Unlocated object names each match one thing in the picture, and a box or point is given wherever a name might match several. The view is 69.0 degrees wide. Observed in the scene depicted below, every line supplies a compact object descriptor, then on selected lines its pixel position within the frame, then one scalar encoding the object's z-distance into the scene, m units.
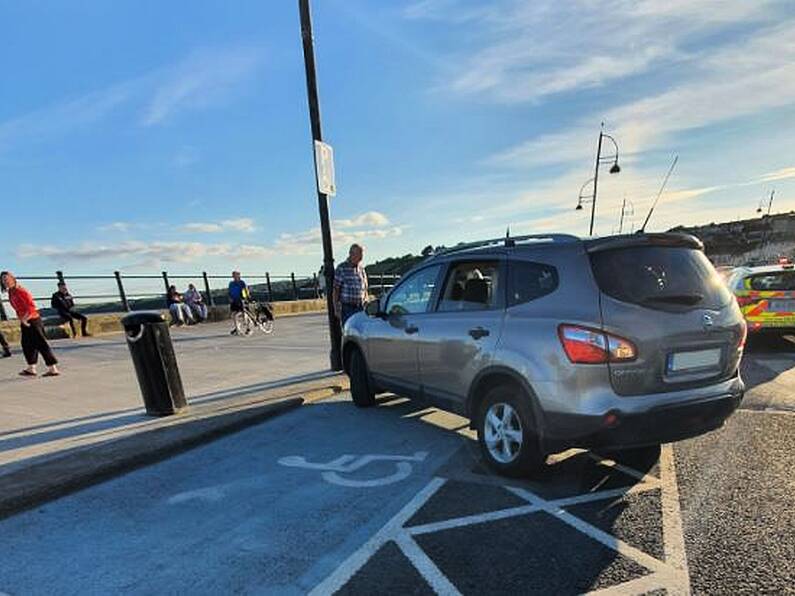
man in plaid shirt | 8.91
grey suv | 3.89
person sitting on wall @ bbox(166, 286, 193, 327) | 18.39
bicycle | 16.34
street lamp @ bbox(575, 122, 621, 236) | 30.58
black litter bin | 6.53
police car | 9.74
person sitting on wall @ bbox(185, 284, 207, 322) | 19.48
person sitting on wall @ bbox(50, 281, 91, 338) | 14.52
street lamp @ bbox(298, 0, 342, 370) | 8.80
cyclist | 15.77
